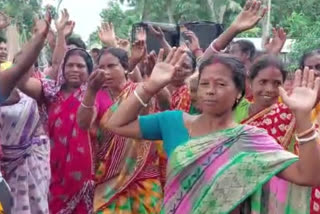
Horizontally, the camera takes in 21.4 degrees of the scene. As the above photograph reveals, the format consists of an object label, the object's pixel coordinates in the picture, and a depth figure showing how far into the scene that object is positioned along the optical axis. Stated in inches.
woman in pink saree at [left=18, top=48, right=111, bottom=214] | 252.1
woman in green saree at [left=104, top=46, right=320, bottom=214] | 151.2
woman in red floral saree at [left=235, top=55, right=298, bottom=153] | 207.2
